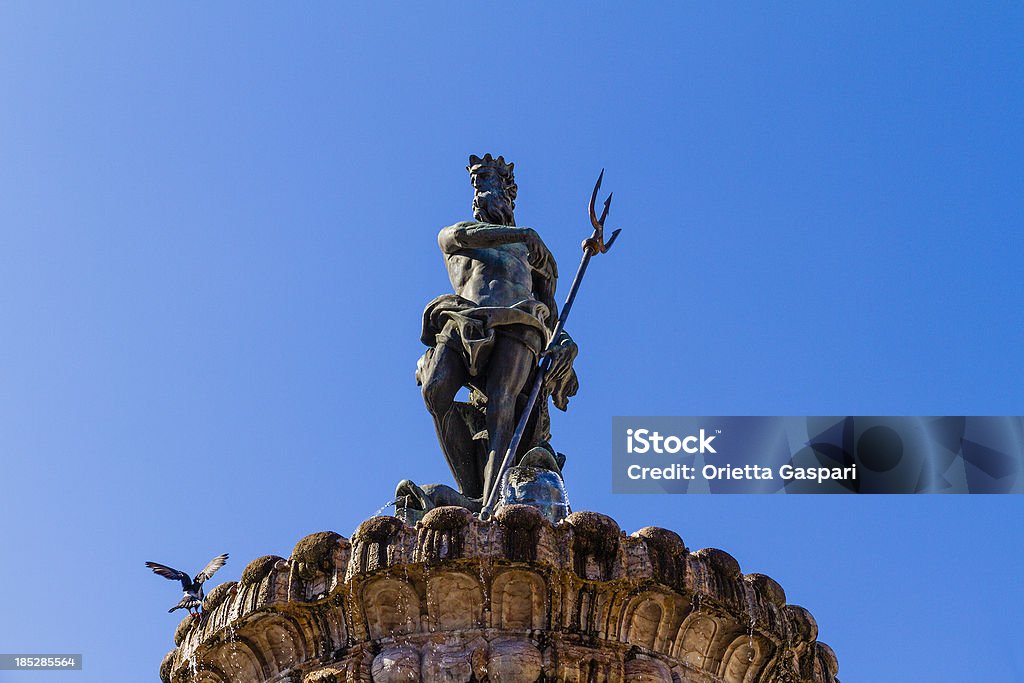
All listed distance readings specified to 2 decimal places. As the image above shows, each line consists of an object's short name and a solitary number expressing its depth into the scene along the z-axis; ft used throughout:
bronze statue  64.23
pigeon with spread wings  50.79
